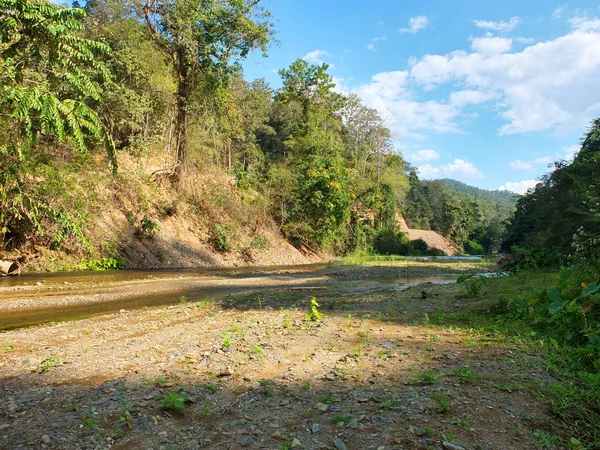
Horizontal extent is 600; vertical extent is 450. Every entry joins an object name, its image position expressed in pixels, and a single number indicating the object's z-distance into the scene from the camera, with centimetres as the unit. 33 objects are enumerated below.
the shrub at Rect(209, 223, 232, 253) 2480
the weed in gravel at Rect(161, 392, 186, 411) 342
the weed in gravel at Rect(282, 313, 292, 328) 685
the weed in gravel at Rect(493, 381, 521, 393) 374
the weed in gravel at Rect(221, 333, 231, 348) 545
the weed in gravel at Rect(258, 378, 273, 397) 392
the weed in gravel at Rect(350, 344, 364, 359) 503
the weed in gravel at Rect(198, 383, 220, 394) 401
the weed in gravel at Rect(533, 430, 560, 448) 284
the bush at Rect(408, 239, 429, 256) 4946
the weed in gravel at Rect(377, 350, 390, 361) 492
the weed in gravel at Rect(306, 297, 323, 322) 732
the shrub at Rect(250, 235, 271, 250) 2628
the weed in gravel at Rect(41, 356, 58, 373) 460
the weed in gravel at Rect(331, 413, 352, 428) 325
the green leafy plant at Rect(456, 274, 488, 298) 949
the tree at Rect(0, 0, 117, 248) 1072
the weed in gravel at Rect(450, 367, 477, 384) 402
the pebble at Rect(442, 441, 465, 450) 279
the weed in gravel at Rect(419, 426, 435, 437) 300
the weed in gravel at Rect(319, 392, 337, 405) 371
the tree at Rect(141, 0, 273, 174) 2247
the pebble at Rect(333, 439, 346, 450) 289
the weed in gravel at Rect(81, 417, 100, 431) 315
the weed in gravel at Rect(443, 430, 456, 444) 288
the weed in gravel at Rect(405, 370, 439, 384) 400
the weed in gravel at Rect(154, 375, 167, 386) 410
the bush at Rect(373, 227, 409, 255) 4328
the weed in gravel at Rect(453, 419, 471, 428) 311
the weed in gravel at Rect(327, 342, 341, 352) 541
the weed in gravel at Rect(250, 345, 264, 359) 513
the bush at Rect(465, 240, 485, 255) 8300
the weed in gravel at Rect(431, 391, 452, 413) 335
